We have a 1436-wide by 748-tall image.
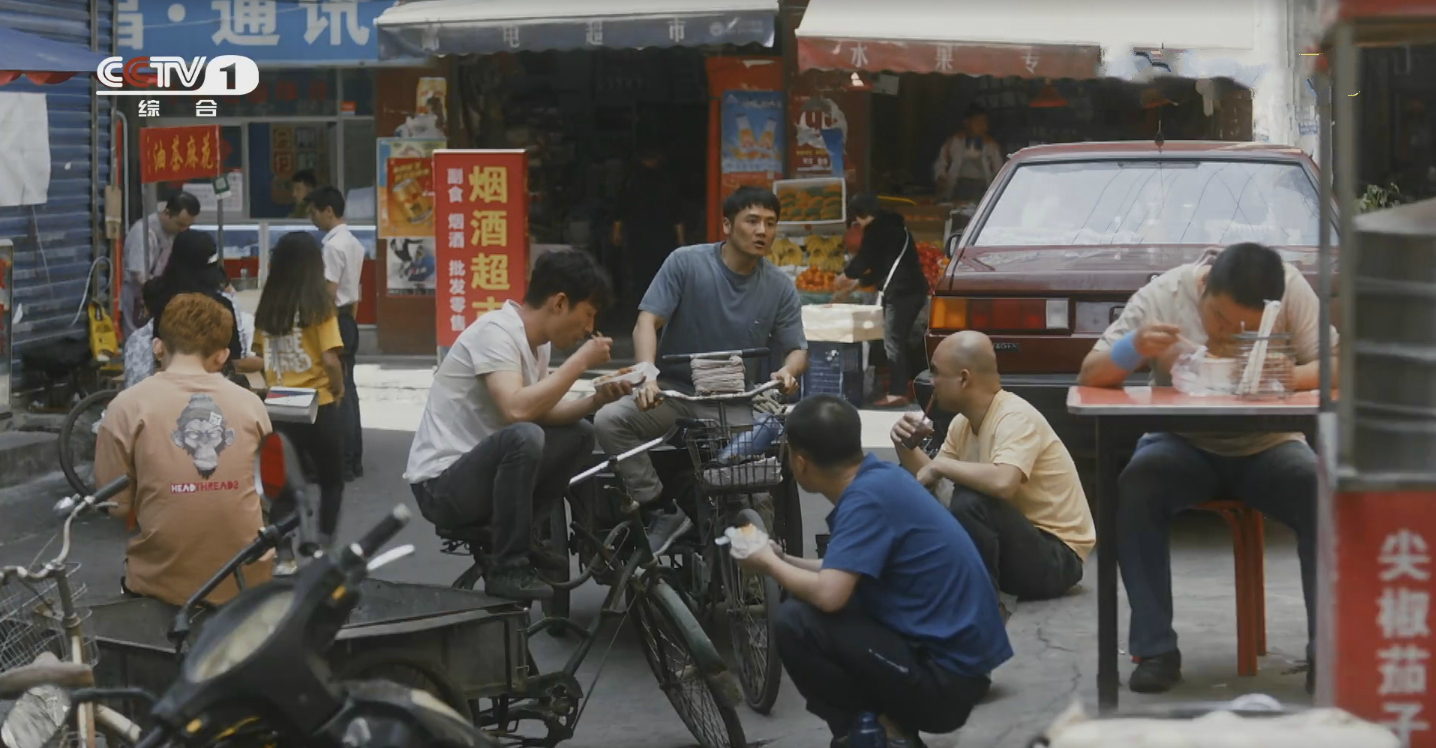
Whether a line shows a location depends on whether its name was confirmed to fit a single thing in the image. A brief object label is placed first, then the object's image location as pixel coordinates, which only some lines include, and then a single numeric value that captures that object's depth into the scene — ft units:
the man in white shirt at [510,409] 19.58
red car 26.99
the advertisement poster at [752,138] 50.01
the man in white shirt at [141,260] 40.98
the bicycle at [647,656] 17.66
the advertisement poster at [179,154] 38.40
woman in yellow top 27.91
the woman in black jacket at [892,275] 44.50
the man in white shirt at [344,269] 35.35
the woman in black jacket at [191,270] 32.48
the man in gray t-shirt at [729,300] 23.82
